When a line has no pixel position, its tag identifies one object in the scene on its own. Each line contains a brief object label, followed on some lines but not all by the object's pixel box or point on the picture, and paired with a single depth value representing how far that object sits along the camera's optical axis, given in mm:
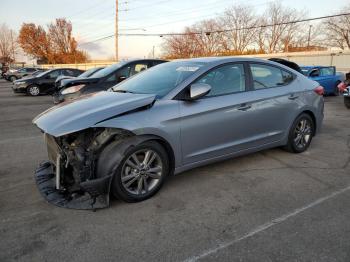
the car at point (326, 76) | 13711
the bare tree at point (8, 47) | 79806
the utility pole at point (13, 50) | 79500
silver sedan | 3311
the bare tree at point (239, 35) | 55062
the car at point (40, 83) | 16553
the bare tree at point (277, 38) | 56894
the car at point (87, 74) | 8672
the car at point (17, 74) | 32281
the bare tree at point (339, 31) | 52812
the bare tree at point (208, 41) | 57750
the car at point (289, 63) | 7191
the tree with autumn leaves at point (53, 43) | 70188
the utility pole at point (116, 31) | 36656
